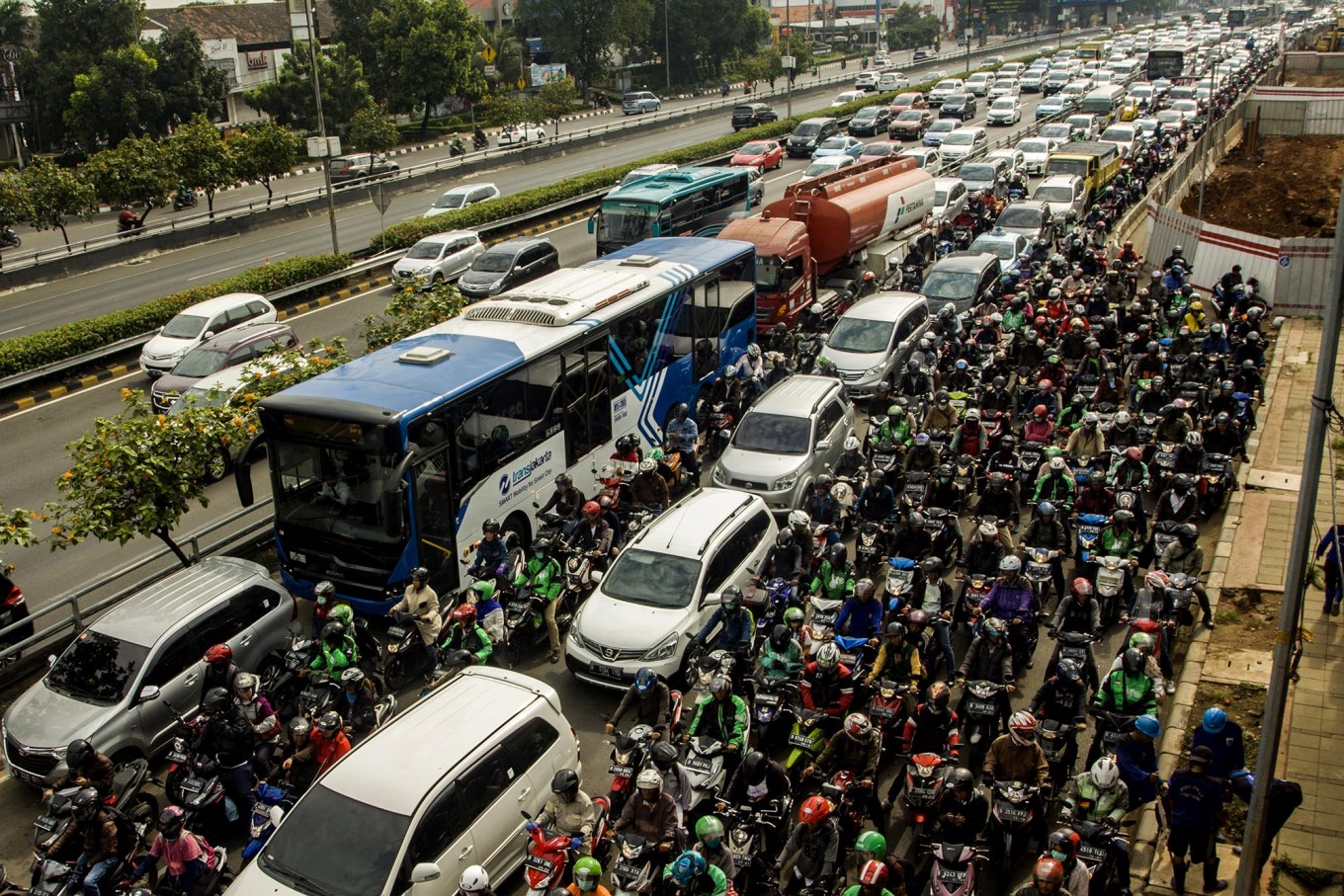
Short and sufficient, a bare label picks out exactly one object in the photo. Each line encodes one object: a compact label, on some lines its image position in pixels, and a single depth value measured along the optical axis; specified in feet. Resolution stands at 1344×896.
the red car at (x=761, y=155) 147.43
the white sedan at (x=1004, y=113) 176.04
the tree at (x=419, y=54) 206.49
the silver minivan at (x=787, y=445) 51.90
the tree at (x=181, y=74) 181.98
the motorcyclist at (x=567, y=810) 29.40
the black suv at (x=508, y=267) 90.68
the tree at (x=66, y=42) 178.29
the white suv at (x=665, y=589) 39.32
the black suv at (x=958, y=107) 186.50
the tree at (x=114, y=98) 170.71
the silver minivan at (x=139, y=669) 35.63
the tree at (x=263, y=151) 134.21
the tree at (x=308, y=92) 185.98
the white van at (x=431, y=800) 27.37
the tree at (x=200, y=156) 123.54
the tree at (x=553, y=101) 182.60
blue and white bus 42.24
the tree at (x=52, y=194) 110.42
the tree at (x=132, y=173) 118.11
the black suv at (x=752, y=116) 192.34
